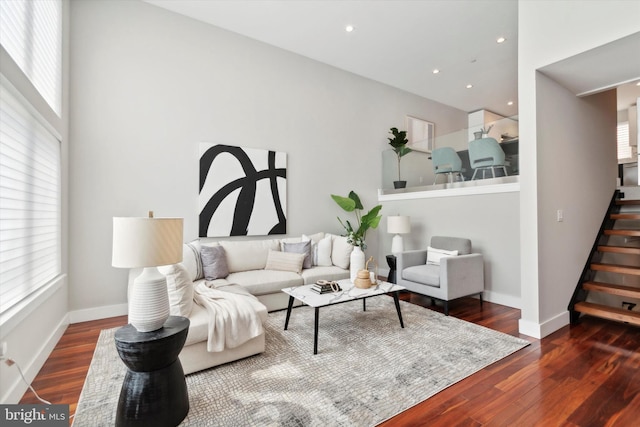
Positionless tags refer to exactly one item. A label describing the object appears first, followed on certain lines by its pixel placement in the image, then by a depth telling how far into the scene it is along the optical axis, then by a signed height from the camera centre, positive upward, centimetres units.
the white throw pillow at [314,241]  447 -39
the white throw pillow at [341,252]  435 -54
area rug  179 -118
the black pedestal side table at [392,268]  449 -79
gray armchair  349 -72
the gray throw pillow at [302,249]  426 -47
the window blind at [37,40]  203 +140
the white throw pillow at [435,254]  406 -54
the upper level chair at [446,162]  453 +85
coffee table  263 -76
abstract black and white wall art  412 +37
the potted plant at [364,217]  443 +1
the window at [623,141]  727 +188
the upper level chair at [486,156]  401 +83
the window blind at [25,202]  192 +12
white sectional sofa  225 -70
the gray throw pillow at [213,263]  358 -57
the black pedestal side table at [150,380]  161 -93
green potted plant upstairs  554 +134
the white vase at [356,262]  336 -52
